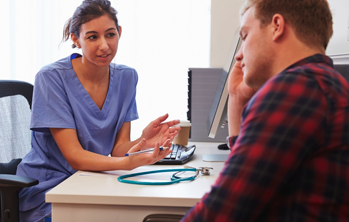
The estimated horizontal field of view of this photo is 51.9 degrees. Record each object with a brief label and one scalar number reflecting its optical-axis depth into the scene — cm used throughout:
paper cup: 158
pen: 107
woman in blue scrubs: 123
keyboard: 123
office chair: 136
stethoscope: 95
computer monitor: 104
